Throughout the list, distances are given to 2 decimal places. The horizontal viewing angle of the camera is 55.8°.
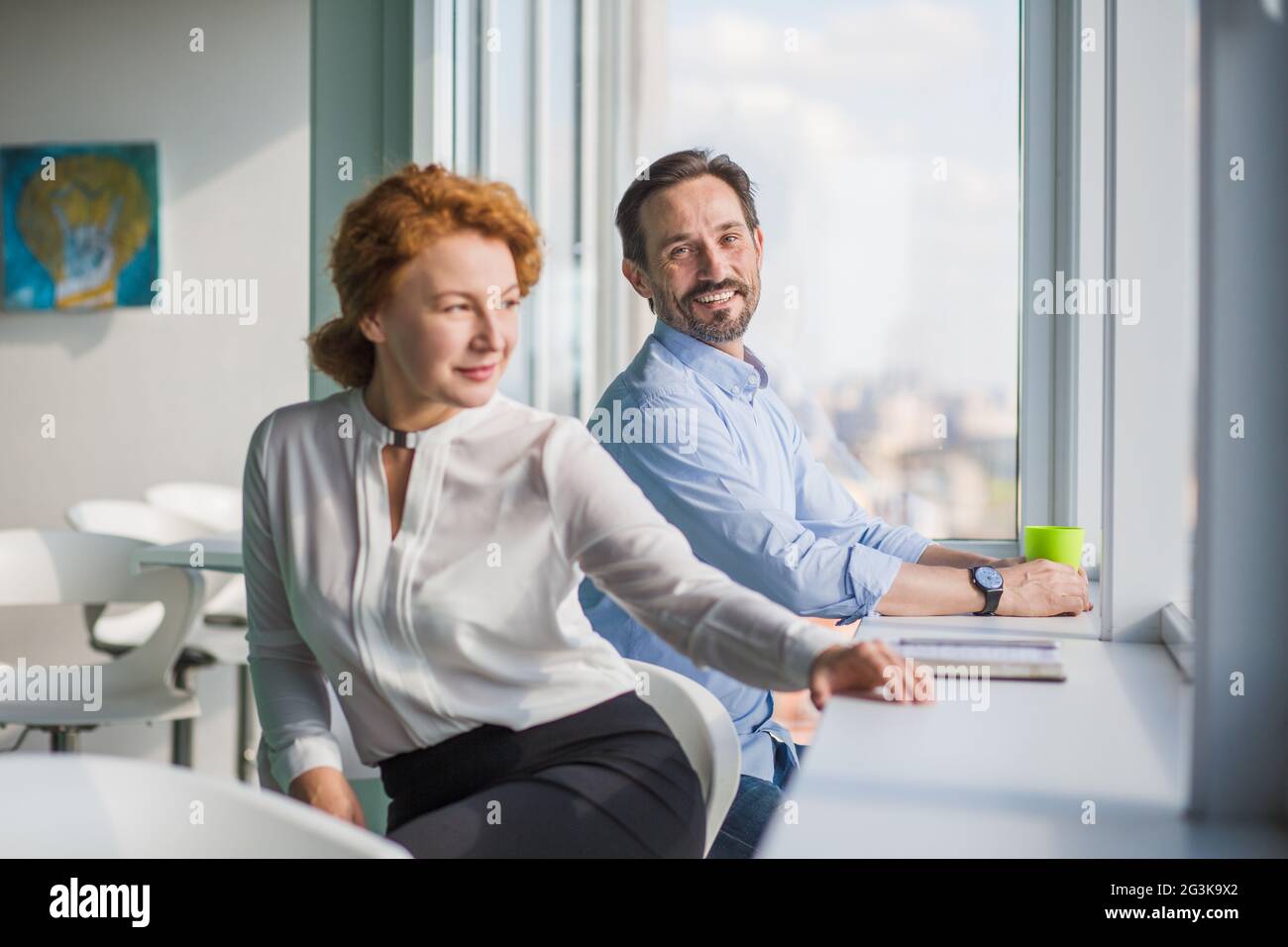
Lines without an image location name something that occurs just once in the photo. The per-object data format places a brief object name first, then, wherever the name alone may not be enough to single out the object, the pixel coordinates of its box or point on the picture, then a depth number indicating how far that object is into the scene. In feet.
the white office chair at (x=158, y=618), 9.96
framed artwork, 13.82
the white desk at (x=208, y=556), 7.79
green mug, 6.04
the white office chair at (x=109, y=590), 8.36
